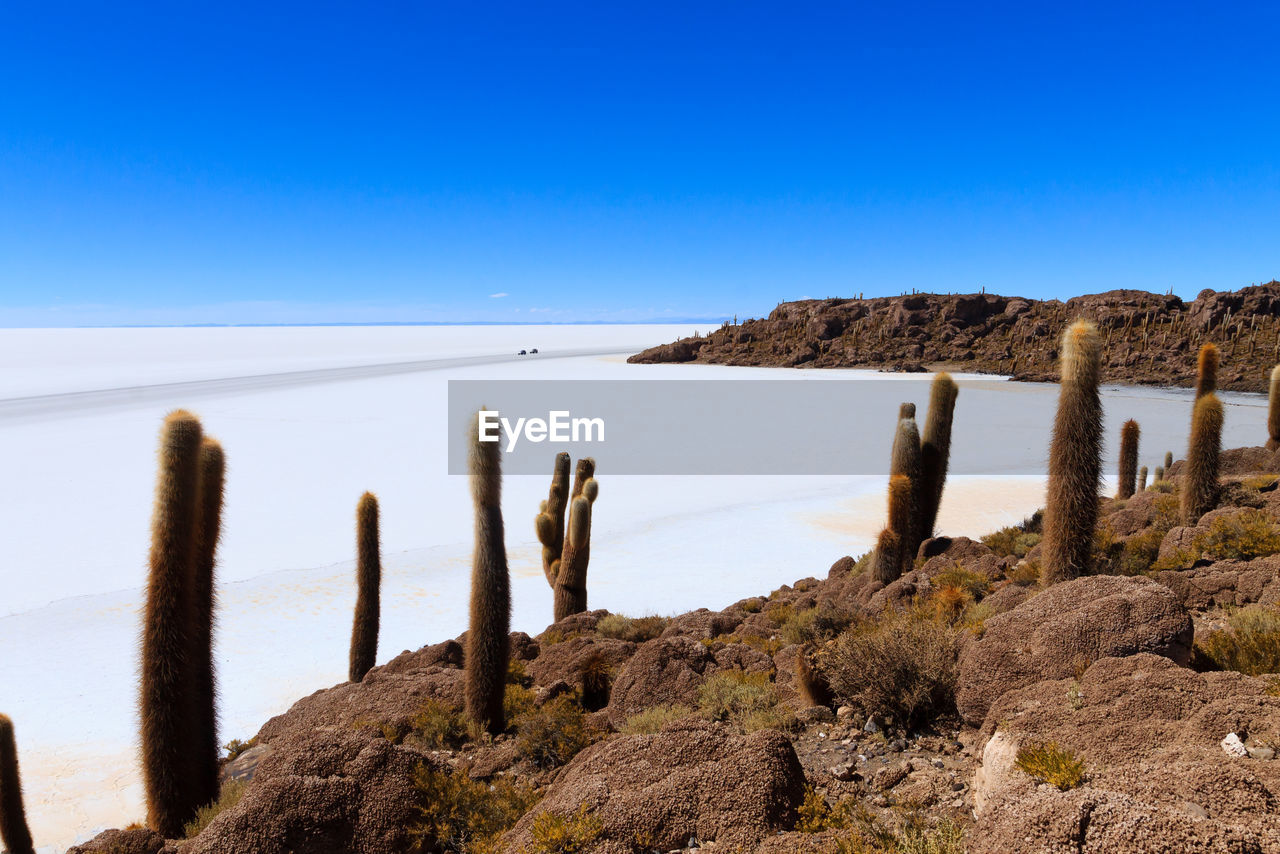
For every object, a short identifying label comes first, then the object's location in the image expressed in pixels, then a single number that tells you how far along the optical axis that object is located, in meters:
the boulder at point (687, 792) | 3.59
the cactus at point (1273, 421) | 14.97
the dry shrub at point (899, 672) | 5.02
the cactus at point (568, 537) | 11.15
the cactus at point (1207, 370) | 12.03
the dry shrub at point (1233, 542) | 7.75
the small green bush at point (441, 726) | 6.36
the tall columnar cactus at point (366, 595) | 9.19
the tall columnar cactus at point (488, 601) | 6.68
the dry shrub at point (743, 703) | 5.36
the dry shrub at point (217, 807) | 5.08
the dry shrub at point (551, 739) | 5.70
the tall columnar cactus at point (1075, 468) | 7.32
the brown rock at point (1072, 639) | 4.59
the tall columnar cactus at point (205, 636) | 5.52
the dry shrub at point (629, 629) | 9.71
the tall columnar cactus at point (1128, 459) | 14.16
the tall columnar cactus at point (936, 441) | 11.37
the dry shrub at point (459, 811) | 4.25
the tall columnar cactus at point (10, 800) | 5.86
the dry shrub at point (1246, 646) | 4.70
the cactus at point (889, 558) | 9.91
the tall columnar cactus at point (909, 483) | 10.16
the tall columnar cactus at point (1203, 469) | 10.28
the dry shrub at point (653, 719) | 5.70
